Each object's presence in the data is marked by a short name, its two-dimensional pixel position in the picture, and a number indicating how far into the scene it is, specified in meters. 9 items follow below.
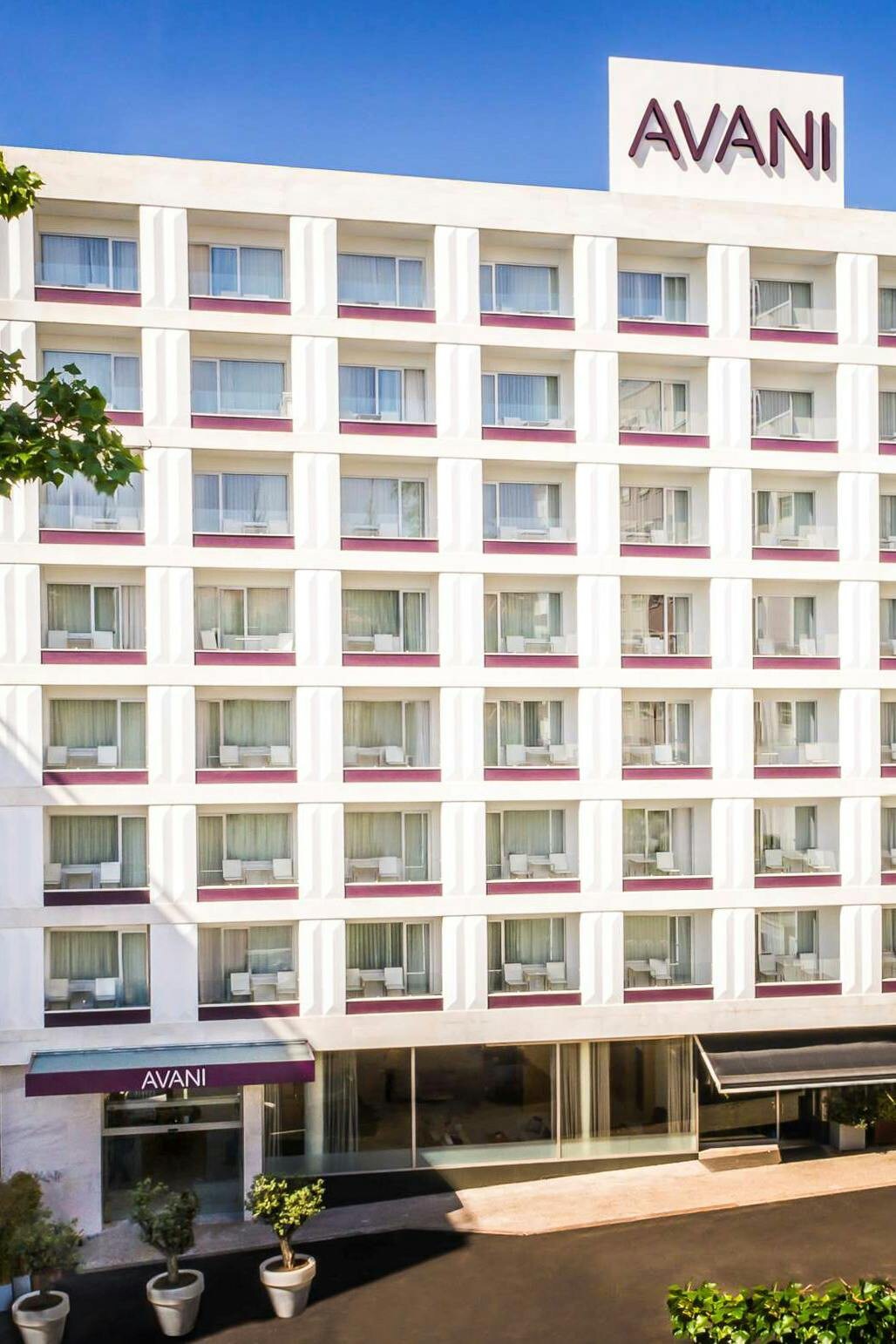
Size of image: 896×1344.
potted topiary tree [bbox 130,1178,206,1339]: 21.23
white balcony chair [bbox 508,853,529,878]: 27.89
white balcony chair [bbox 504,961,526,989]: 27.72
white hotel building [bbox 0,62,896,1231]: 26.16
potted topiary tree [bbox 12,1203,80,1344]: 20.67
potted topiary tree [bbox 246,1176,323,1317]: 21.75
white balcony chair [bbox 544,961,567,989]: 27.94
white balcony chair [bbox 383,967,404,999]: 27.30
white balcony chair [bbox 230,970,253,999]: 26.67
